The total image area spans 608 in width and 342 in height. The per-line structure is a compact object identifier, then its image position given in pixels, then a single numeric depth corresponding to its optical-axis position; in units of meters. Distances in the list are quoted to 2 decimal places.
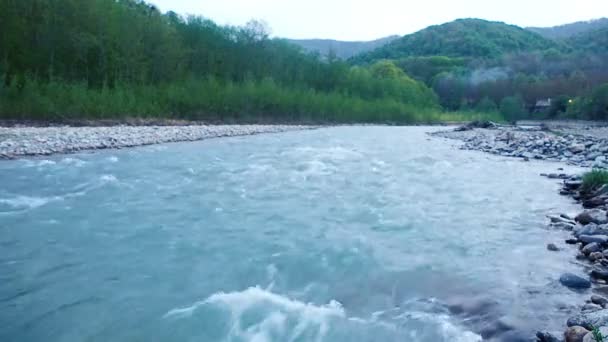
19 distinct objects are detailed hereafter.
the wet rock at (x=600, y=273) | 5.41
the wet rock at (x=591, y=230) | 6.77
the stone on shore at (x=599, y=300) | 4.63
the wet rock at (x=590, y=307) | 4.46
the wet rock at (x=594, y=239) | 6.40
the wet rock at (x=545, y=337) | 3.99
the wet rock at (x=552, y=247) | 6.54
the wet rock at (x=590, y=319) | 3.91
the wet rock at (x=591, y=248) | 6.18
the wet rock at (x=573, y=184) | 10.88
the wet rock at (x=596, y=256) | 5.94
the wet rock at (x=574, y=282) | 5.21
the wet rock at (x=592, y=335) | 3.60
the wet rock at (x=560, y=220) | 7.85
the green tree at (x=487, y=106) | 77.44
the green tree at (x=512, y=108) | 70.44
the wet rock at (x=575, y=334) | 3.86
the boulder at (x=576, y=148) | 18.55
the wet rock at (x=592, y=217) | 7.38
